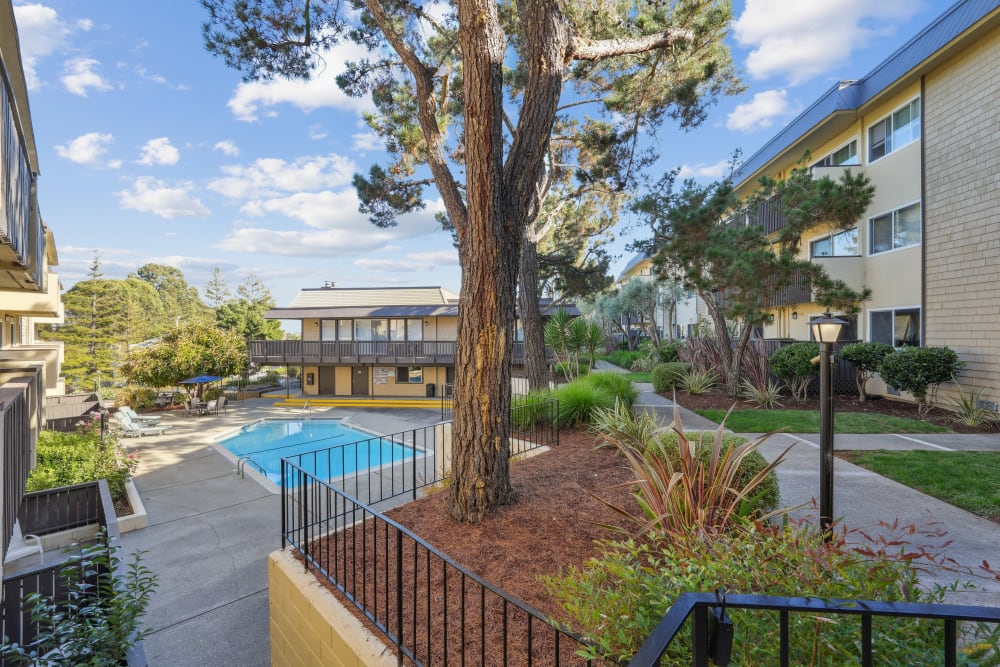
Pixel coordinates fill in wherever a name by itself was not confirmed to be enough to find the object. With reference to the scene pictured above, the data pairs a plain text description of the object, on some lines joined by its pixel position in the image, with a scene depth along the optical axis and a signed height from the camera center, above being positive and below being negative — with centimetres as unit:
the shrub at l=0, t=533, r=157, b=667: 285 -207
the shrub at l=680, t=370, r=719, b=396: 1240 -165
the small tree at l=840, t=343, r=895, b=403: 1034 -82
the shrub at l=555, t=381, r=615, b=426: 764 -139
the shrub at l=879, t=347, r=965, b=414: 886 -96
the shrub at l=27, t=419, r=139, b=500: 802 -262
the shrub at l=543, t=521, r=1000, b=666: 155 -113
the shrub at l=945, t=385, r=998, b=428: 807 -169
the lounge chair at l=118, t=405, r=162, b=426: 1522 -331
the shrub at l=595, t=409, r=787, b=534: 321 -130
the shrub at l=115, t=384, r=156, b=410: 1930 -301
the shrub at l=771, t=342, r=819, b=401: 1109 -109
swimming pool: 1178 -368
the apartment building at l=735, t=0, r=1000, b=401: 856 +312
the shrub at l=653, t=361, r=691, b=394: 1302 -153
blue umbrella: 1795 -210
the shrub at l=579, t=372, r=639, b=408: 827 -116
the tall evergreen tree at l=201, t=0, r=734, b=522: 423 +359
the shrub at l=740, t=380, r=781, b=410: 1056 -175
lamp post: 351 -72
